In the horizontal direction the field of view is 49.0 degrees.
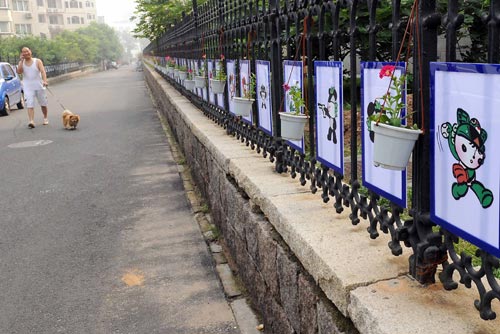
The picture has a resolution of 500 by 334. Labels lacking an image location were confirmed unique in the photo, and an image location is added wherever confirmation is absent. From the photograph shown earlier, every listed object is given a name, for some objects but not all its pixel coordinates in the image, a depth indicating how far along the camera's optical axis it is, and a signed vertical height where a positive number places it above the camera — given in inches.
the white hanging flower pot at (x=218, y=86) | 241.0 -8.2
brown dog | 545.0 -43.4
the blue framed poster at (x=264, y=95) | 173.6 -10.1
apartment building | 3043.8 +456.6
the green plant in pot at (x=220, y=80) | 240.4 -5.6
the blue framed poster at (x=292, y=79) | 139.8 -4.3
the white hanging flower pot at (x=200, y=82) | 300.1 -7.5
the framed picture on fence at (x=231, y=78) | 224.1 -4.8
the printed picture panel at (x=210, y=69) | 271.7 -0.7
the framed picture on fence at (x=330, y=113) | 115.6 -11.7
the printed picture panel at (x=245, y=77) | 196.7 -4.2
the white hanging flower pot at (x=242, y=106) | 193.1 -14.1
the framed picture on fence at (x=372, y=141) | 91.5 -15.6
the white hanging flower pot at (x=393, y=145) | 81.3 -13.1
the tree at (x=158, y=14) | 631.8 +71.6
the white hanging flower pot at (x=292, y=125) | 135.9 -15.4
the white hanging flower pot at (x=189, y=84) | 371.5 -10.2
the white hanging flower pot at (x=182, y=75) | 411.8 -4.3
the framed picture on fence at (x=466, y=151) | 67.9 -13.0
